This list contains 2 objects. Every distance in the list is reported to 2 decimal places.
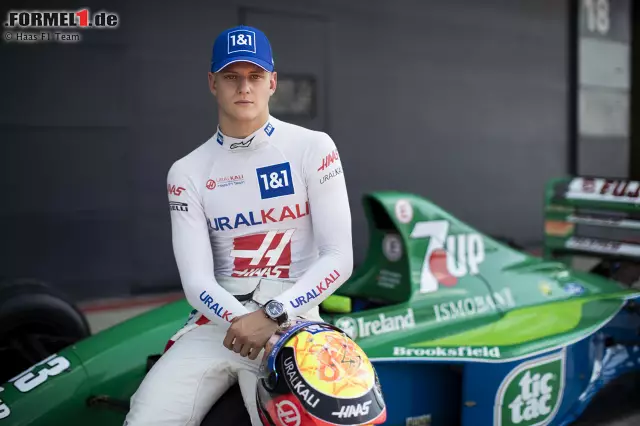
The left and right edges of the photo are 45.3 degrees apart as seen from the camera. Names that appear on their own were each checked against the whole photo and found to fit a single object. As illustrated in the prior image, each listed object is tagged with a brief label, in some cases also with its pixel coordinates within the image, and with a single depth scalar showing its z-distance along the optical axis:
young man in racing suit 2.30
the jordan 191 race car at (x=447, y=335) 3.28
